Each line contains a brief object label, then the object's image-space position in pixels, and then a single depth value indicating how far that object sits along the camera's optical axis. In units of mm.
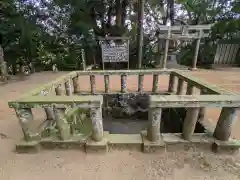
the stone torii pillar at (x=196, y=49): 6188
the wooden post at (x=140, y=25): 5836
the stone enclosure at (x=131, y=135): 1507
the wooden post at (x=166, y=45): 6074
